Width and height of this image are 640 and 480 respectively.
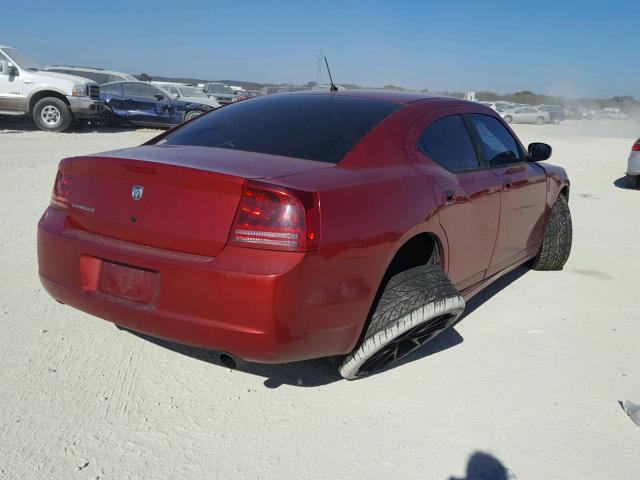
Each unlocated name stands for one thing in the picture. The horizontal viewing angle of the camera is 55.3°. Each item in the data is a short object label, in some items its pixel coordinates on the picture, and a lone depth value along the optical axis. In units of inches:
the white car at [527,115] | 1809.8
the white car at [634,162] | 423.5
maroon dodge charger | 99.3
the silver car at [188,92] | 901.7
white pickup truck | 576.7
